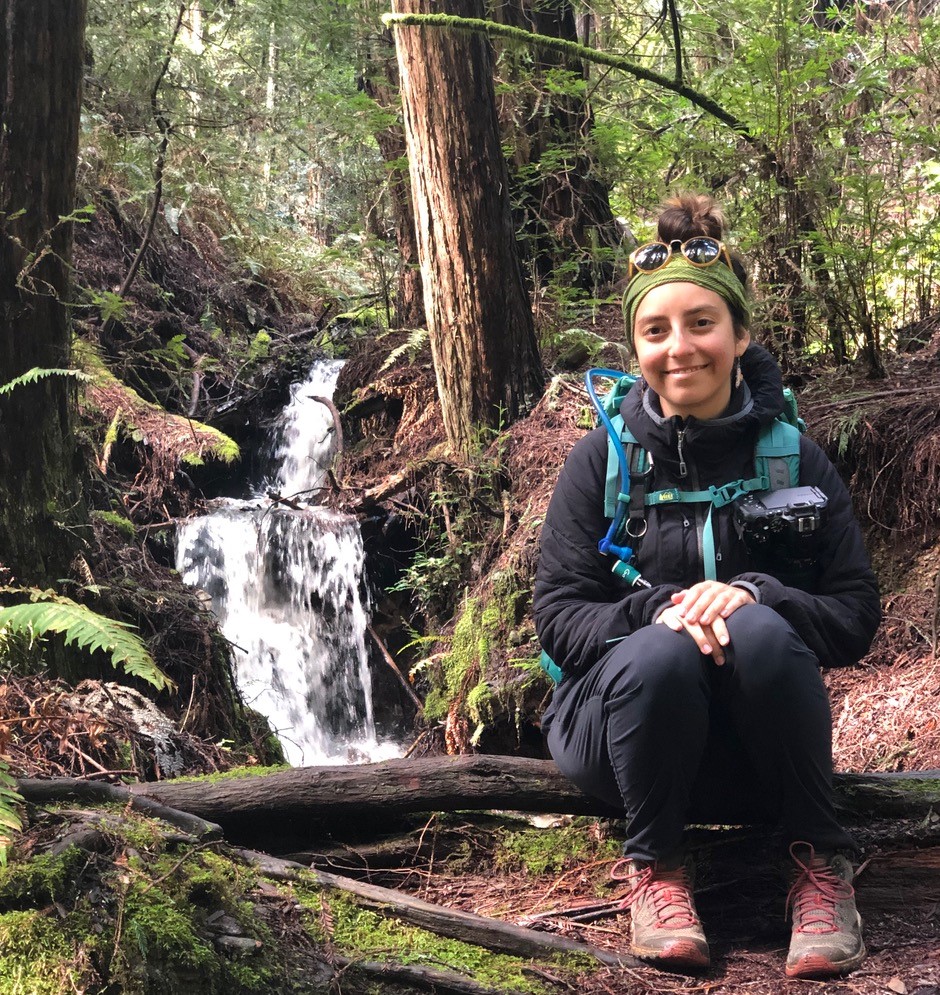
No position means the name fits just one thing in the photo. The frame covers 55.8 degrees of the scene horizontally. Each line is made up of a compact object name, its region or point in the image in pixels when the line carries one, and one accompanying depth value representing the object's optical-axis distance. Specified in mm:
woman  2322
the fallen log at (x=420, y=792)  2775
